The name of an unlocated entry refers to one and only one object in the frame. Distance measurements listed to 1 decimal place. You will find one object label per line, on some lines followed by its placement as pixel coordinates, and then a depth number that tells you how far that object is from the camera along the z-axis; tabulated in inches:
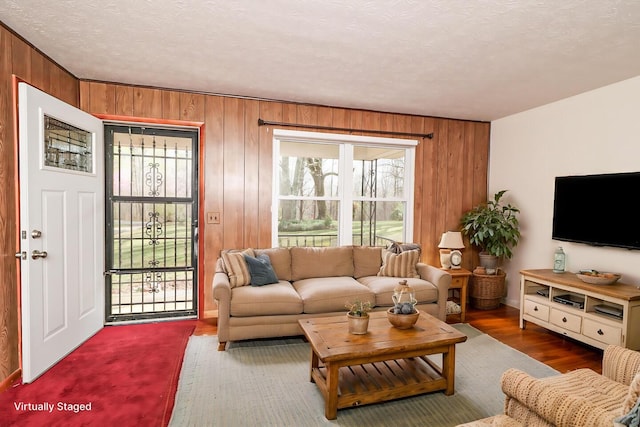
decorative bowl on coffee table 99.3
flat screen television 127.2
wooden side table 160.6
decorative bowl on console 124.9
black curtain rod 163.2
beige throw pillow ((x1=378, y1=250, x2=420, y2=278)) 158.6
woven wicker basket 175.2
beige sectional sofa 125.0
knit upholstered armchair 53.8
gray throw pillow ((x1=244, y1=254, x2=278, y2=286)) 138.0
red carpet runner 85.2
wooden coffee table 86.1
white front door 98.1
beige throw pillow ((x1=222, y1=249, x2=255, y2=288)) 135.9
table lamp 173.3
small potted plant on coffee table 95.8
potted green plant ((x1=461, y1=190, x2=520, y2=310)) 174.9
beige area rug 85.6
